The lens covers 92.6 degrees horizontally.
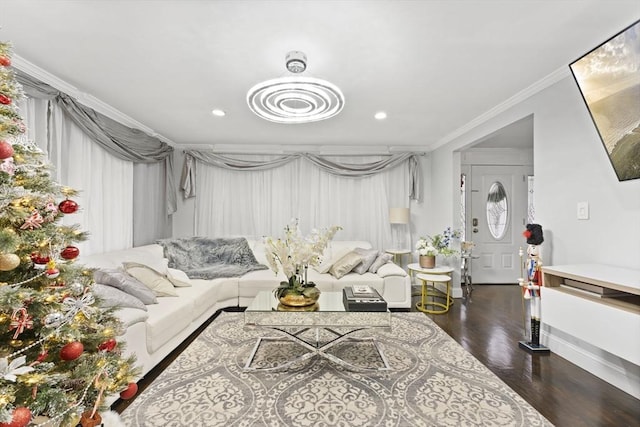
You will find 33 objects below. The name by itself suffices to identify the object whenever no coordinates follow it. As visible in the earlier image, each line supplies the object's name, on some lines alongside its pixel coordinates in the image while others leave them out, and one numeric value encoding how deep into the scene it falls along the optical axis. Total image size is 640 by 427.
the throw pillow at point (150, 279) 2.89
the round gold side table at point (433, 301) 3.83
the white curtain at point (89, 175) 2.67
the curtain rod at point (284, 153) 5.15
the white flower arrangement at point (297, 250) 2.50
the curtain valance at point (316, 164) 5.08
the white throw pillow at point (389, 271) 3.83
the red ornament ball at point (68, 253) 1.17
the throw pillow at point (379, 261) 4.09
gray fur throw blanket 3.92
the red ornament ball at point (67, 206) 1.16
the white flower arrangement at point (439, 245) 4.05
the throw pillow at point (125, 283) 2.41
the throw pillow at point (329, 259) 4.14
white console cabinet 1.81
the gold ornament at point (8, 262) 0.96
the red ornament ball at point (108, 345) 1.26
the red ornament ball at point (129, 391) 1.27
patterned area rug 1.80
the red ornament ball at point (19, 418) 0.85
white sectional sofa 2.25
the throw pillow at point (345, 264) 3.94
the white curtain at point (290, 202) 5.19
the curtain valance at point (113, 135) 2.58
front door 5.39
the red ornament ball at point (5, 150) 0.96
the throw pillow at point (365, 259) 4.06
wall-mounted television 1.86
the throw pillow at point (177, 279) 3.41
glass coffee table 2.32
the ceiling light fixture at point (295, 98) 2.27
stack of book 2.43
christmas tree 0.95
